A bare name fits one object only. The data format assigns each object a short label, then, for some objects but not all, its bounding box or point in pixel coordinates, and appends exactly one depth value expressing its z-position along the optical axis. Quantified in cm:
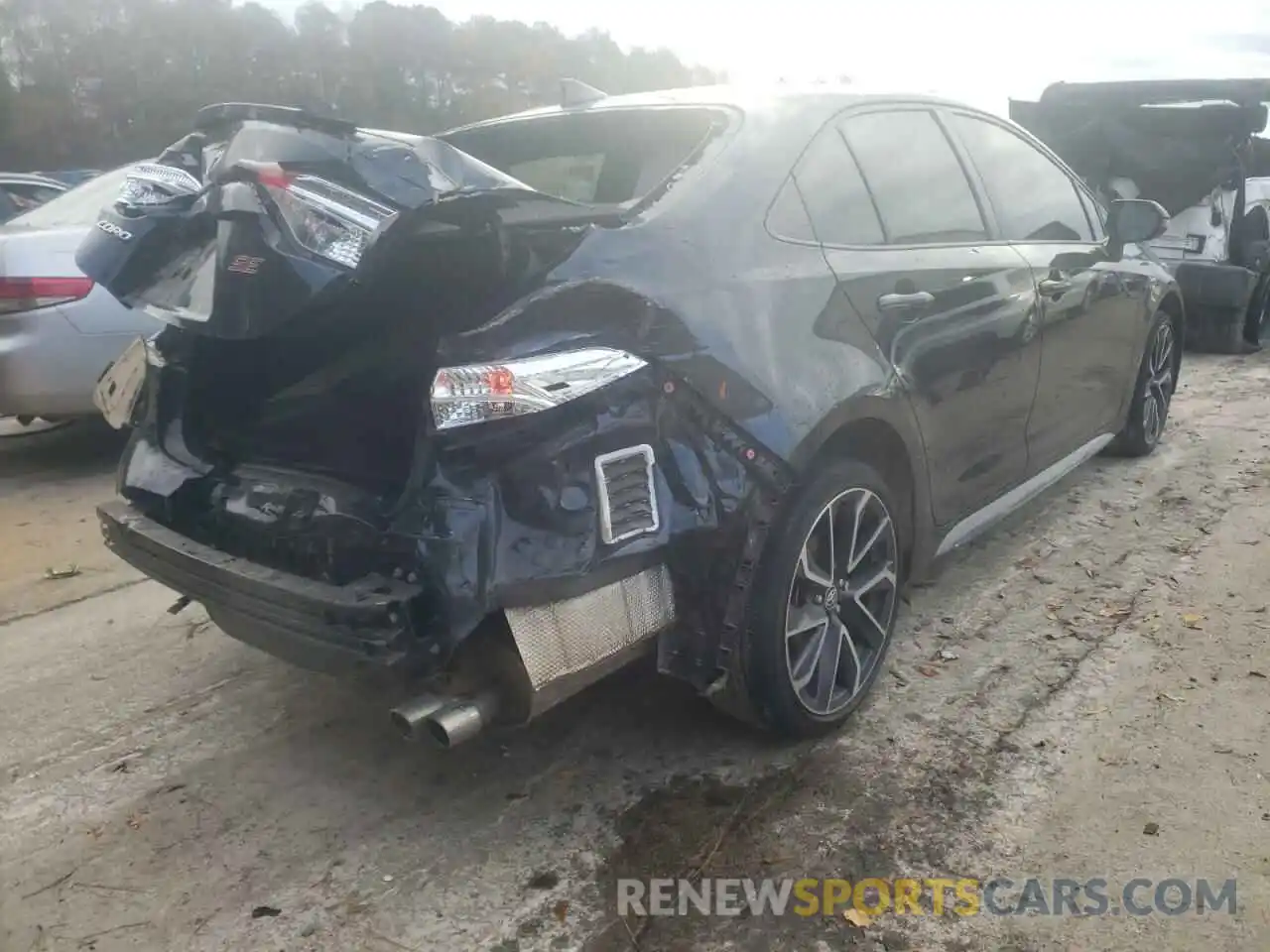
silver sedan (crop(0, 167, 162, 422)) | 530
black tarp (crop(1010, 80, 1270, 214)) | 863
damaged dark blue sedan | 232
